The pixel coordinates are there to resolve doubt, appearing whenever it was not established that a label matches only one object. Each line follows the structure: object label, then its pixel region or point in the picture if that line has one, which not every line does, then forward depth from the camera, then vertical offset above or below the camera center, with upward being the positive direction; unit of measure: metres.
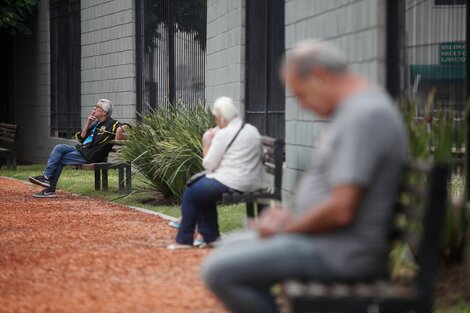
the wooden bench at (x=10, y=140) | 42.48 -1.24
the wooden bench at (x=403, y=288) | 8.47 -0.85
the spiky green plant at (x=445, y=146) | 12.38 -0.42
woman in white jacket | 17.68 -0.77
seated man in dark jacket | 29.75 -1.00
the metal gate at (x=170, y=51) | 32.95 +0.44
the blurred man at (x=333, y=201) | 8.19 -0.49
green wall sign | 15.85 +0.19
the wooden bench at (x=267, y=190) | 17.09 -0.88
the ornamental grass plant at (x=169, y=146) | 24.70 -0.82
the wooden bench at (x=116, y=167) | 28.78 -1.27
